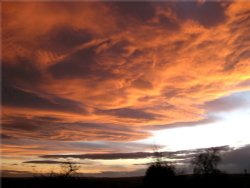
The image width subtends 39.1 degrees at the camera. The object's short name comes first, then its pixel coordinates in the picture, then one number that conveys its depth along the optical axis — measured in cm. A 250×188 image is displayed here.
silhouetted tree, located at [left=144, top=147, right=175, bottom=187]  4478
